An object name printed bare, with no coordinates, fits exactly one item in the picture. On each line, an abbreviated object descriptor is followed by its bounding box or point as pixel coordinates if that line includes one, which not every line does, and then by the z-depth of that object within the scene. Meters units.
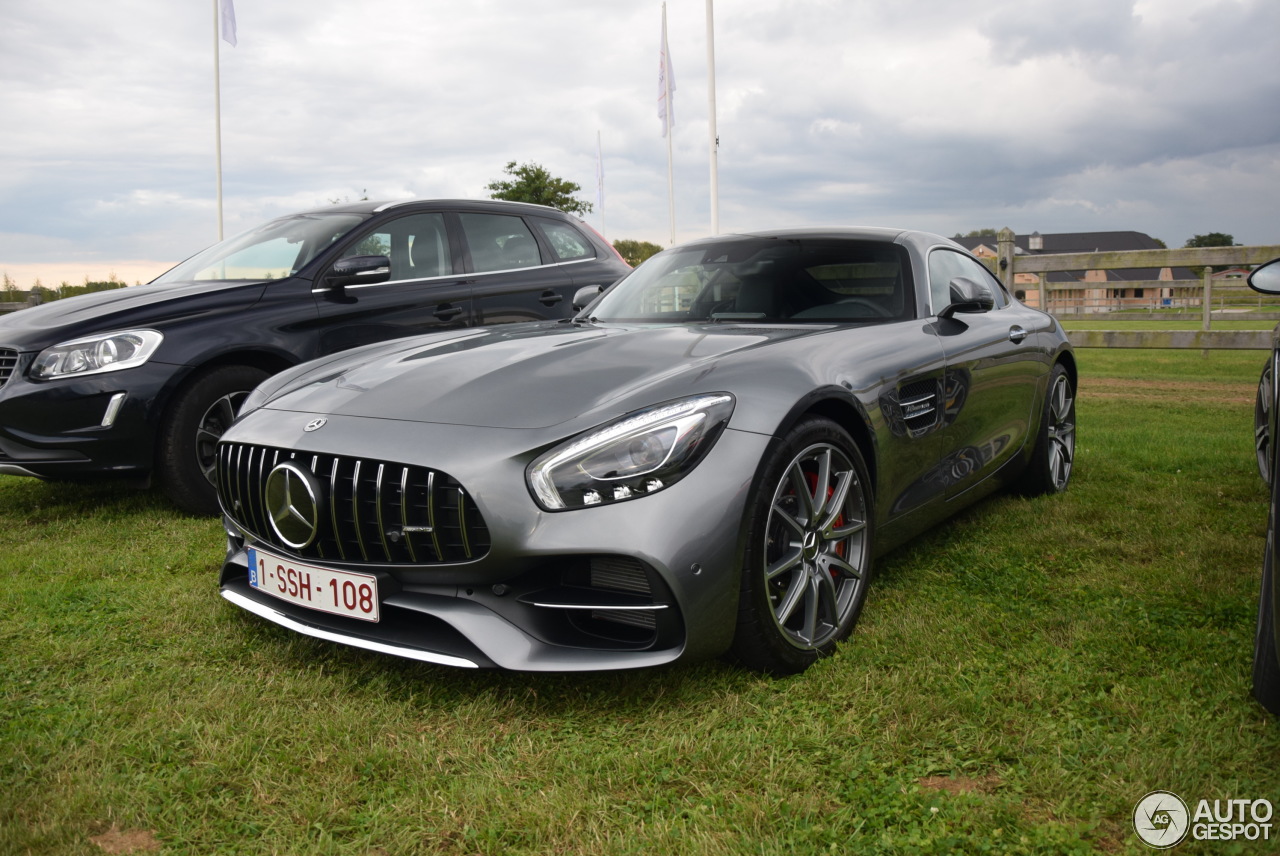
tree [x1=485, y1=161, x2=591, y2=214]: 38.84
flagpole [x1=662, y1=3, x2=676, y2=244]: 26.80
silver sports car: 2.39
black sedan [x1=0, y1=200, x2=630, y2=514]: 4.45
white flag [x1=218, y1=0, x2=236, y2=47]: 21.95
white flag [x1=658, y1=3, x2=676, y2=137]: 26.91
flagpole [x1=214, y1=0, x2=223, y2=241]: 22.41
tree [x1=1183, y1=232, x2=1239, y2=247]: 80.93
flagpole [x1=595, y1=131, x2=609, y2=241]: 42.25
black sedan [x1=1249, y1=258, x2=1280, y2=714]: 2.03
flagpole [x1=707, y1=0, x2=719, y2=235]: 17.88
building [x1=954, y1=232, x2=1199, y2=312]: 67.68
